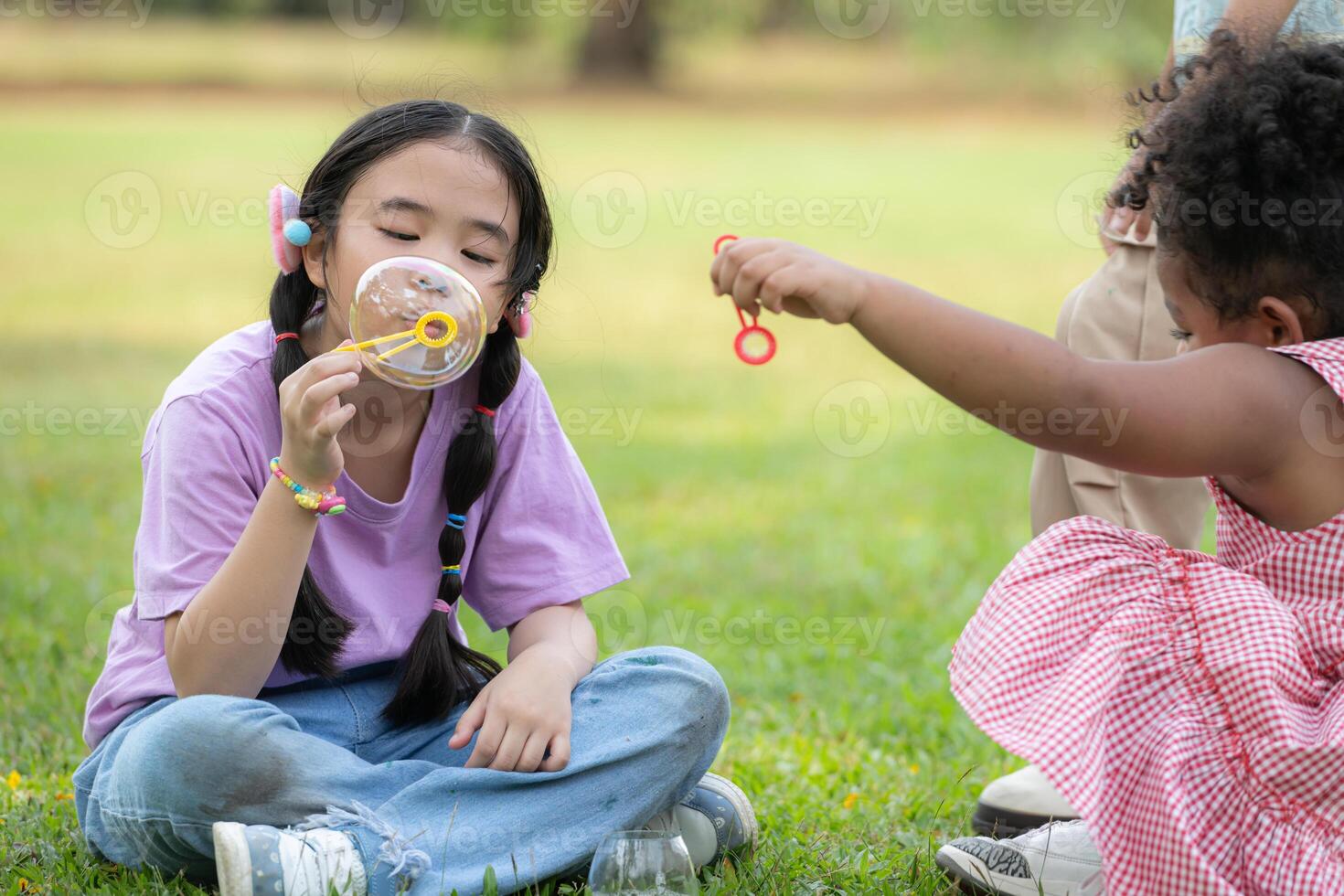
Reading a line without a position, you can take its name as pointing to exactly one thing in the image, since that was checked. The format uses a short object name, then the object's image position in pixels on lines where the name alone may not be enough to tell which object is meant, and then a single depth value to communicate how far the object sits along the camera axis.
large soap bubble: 4.41
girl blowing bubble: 4.31
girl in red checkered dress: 3.83
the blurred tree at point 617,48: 52.97
